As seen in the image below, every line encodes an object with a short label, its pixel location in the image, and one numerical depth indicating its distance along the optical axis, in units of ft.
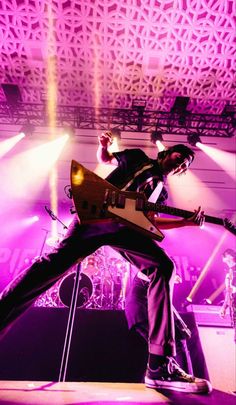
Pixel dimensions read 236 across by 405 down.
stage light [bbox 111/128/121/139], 19.88
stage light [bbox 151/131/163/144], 19.86
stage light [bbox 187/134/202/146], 19.77
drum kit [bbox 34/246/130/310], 16.38
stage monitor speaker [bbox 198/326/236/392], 13.50
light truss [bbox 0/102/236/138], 18.81
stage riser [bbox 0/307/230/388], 9.77
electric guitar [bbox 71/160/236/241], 6.41
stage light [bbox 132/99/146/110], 18.13
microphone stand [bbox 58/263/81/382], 7.05
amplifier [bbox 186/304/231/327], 17.50
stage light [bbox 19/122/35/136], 19.89
